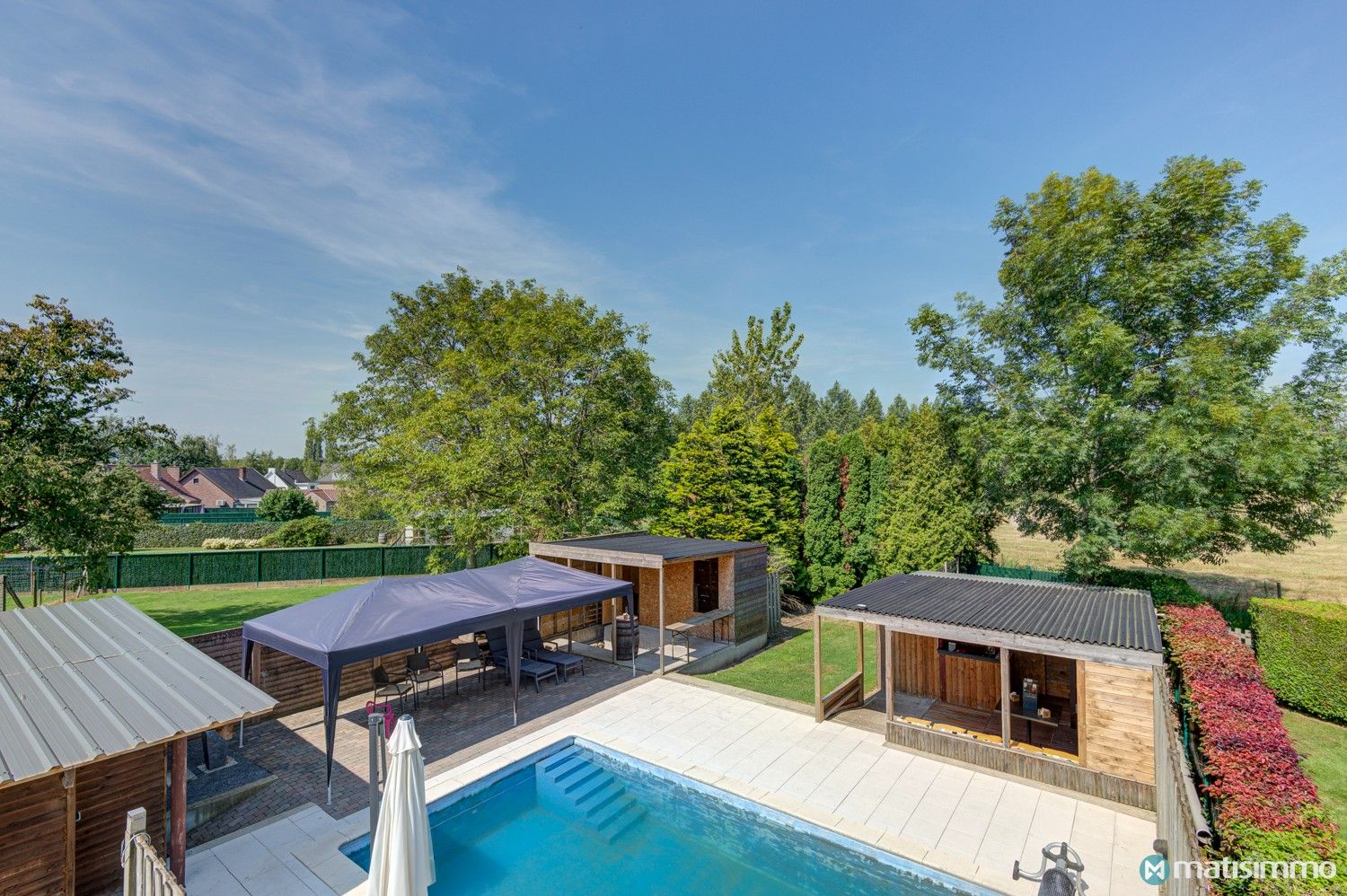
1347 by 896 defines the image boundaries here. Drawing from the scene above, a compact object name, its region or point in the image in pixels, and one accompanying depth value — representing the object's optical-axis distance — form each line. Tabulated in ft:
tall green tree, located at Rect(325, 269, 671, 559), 62.03
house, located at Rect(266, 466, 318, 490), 234.79
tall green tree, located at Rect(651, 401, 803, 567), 63.82
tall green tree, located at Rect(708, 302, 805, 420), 99.55
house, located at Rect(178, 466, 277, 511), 171.63
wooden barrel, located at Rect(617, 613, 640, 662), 40.27
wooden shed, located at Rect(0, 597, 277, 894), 14.57
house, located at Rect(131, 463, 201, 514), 155.12
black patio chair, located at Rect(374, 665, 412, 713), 33.24
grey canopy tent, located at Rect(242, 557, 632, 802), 24.59
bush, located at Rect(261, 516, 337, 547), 95.09
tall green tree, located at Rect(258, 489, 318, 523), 119.34
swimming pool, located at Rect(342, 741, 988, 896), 19.01
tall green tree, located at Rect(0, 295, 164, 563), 39.63
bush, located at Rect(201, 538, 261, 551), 101.50
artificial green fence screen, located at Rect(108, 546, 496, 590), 69.72
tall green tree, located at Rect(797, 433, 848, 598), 63.67
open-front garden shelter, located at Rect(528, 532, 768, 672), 41.93
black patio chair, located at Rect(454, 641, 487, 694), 36.45
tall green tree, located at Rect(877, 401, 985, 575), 54.39
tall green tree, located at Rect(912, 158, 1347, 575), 37.01
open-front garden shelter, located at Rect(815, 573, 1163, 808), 23.20
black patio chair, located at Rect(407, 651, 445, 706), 33.88
